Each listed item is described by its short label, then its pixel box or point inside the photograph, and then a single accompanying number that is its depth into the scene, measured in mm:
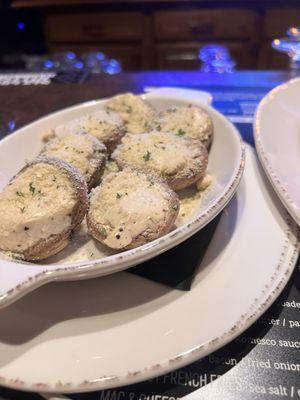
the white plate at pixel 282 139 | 179
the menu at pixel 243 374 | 131
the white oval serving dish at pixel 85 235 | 131
